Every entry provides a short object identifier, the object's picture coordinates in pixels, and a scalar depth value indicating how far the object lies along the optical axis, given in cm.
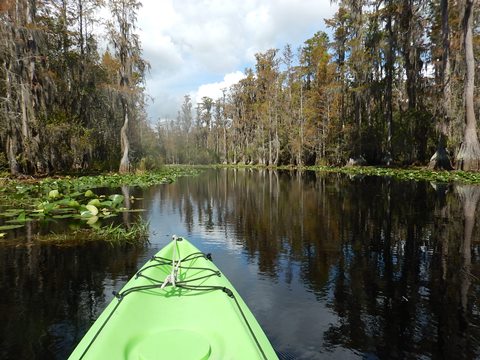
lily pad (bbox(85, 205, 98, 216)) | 1073
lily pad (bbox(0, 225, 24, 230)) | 902
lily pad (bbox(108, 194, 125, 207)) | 1188
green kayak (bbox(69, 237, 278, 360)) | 279
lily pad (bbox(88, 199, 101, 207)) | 1136
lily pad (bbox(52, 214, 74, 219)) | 1034
